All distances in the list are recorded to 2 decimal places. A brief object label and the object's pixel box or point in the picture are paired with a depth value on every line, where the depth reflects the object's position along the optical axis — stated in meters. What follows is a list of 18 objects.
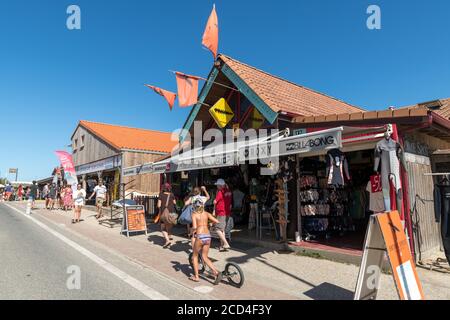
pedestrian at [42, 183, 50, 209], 22.34
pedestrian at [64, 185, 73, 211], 21.02
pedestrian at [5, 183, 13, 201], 35.81
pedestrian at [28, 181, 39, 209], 19.37
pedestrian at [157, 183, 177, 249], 8.93
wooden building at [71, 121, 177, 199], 20.61
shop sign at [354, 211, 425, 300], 4.11
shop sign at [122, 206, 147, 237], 10.91
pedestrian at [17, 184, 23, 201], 36.59
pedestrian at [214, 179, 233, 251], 8.25
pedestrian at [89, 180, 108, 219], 15.99
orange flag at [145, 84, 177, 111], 10.55
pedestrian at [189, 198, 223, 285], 5.70
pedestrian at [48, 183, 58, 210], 21.34
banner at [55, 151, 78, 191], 16.94
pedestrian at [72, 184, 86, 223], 14.02
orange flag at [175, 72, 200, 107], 9.64
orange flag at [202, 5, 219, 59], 9.45
